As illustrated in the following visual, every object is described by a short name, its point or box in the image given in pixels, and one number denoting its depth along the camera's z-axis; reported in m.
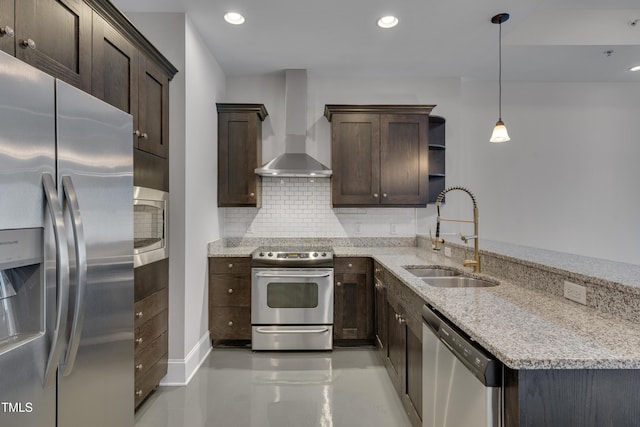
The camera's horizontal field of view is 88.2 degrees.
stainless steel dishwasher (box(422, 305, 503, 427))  1.05
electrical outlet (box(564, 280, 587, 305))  1.45
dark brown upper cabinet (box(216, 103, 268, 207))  3.53
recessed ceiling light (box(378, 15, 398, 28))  2.74
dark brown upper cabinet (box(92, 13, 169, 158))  1.79
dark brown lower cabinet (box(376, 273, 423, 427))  1.85
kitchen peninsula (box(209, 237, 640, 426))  0.96
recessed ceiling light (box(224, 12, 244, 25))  2.67
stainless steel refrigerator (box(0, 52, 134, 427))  0.98
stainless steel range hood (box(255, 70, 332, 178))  3.75
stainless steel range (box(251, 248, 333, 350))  3.20
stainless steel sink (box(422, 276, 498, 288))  2.13
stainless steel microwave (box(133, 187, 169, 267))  2.15
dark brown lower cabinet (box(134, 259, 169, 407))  2.14
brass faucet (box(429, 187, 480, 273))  2.28
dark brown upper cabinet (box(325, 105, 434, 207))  3.62
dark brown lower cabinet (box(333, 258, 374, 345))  3.29
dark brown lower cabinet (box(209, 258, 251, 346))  3.27
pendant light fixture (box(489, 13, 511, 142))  2.73
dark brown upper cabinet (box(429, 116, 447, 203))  3.93
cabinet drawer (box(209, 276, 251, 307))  3.28
